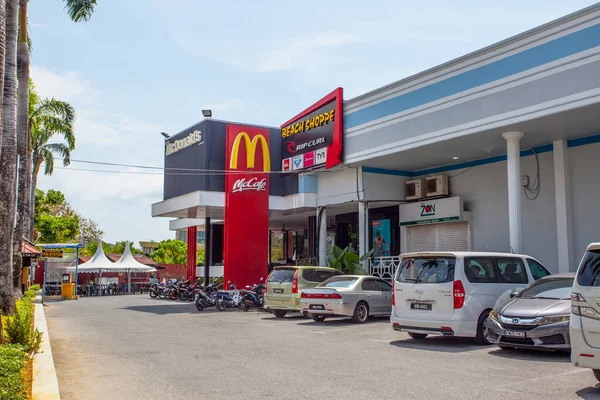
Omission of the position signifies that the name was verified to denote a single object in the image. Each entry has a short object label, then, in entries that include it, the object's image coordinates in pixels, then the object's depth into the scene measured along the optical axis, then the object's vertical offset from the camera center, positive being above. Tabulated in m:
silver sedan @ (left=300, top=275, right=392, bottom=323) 16.08 -1.13
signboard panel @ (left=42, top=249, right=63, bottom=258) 33.50 +0.26
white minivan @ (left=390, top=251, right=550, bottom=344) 11.30 -0.60
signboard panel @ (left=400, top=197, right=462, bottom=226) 22.30 +1.75
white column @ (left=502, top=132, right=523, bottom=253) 17.27 +1.96
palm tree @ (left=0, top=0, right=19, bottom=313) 11.80 +1.95
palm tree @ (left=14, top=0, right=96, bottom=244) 19.80 +6.49
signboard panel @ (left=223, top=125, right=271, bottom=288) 25.61 +2.22
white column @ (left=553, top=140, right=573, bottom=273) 17.56 +1.50
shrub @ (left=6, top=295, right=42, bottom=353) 10.25 -1.28
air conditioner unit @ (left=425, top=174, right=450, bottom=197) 22.88 +2.73
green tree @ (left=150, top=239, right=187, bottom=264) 74.44 +0.53
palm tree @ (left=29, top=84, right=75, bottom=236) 31.29 +7.50
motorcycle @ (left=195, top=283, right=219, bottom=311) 22.67 -1.61
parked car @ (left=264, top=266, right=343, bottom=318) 18.64 -0.85
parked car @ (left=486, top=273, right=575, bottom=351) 9.47 -0.99
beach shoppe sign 23.44 +5.03
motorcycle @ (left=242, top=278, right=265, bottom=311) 22.45 -1.52
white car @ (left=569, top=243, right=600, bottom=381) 7.02 -0.68
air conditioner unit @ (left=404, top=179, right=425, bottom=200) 23.83 +2.69
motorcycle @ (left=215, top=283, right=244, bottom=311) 22.50 -1.59
